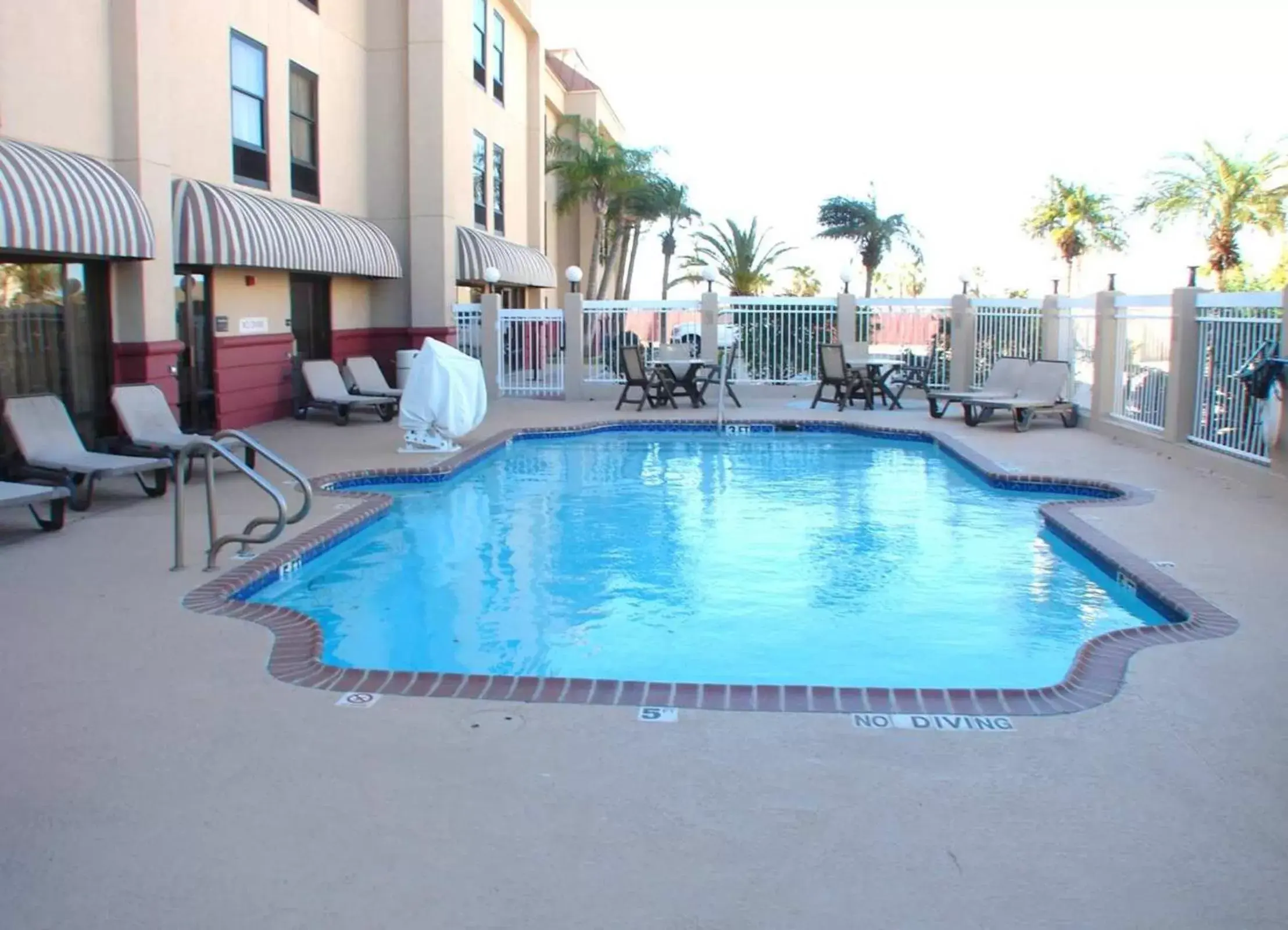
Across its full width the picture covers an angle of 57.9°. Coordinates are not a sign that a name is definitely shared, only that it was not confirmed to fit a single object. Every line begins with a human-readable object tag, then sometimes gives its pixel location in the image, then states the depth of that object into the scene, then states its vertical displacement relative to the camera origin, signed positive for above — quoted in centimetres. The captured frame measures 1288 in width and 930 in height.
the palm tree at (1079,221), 5062 +585
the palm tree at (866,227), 4312 +464
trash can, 1933 -26
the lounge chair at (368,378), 1748 -48
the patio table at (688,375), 1956 -43
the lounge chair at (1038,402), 1598 -65
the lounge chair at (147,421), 1071 -73
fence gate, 2136 -4
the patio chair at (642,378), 1922 -47
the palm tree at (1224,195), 3806 +537
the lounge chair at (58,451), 957 -91
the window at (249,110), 1541 +316
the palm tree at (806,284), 6450 +381
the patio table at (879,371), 1936 -31
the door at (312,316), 1761 +47
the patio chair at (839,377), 1914 -41
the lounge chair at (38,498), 808 -110
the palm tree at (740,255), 4262 +353
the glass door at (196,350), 1398 -7
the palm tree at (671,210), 3803 +494
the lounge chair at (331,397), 1644 -71
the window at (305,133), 1730 +320
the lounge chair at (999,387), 1659 -48
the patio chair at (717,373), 1927 -40
